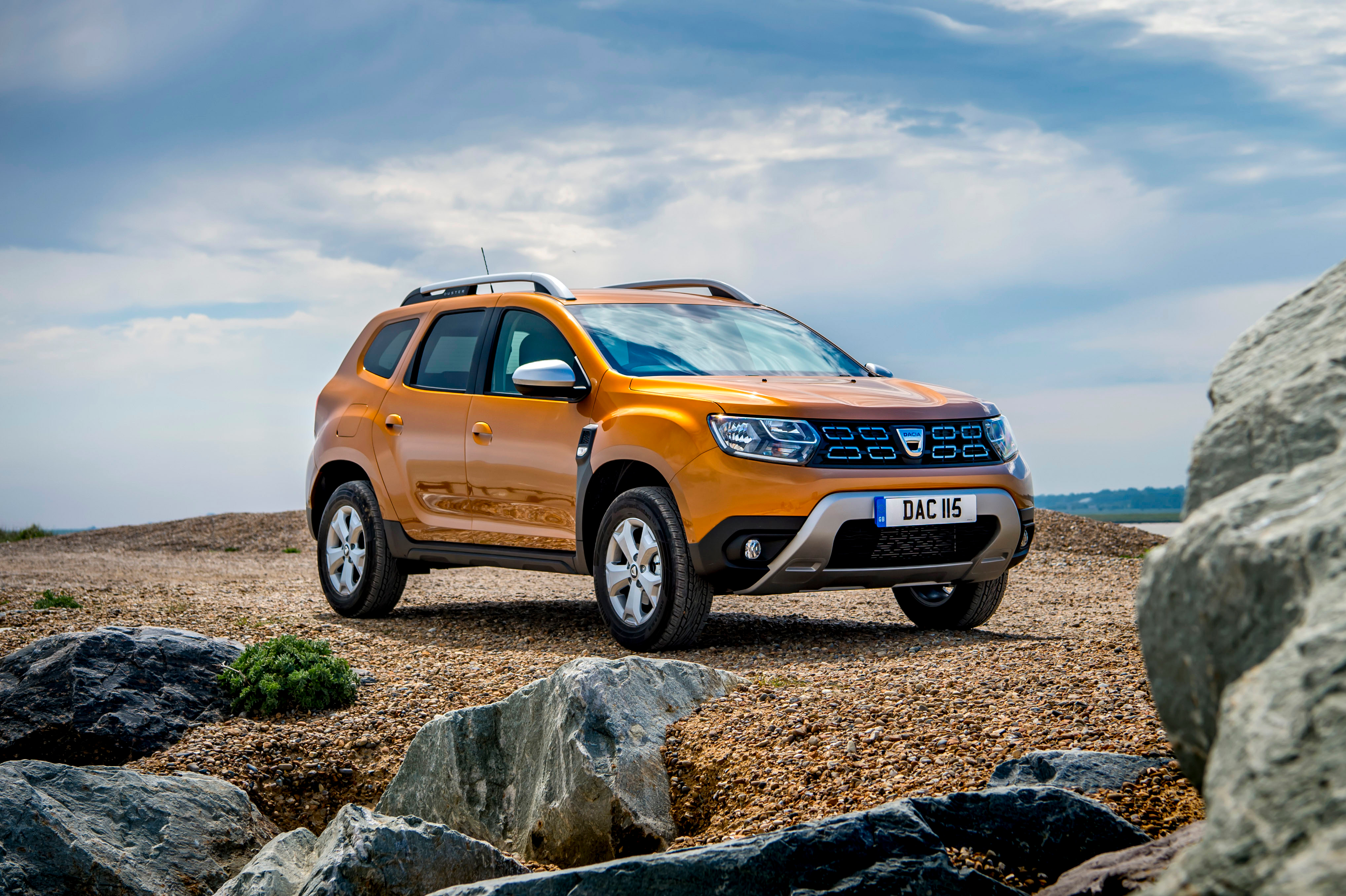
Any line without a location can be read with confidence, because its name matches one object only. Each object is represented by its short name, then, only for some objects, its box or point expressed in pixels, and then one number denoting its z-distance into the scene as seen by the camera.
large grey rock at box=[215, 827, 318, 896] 3.81
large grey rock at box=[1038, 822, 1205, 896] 2.73
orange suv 6.02
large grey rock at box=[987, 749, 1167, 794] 3.60
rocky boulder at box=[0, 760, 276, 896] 4.17
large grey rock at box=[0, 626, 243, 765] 5.40
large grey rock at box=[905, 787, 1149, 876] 3.19
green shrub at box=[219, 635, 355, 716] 5.77
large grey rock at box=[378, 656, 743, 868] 4.08
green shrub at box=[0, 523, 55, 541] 21.39
